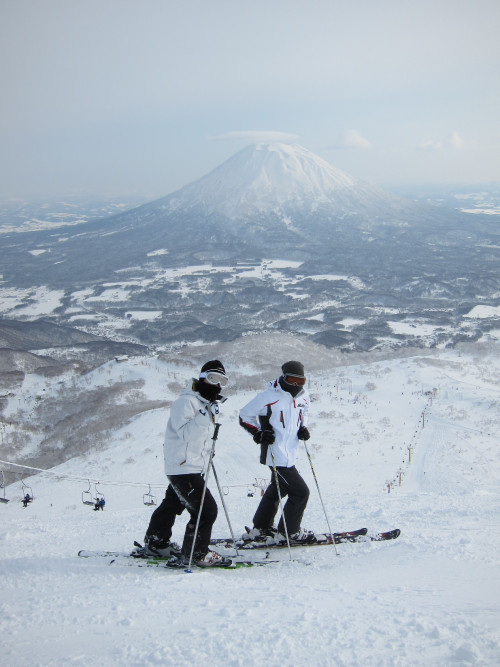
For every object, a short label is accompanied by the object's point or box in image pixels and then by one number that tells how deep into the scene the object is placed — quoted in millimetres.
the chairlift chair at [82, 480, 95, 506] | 15406
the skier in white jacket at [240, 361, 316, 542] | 5352
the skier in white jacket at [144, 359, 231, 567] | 4793
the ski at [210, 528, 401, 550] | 5477
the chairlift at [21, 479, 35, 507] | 12419
